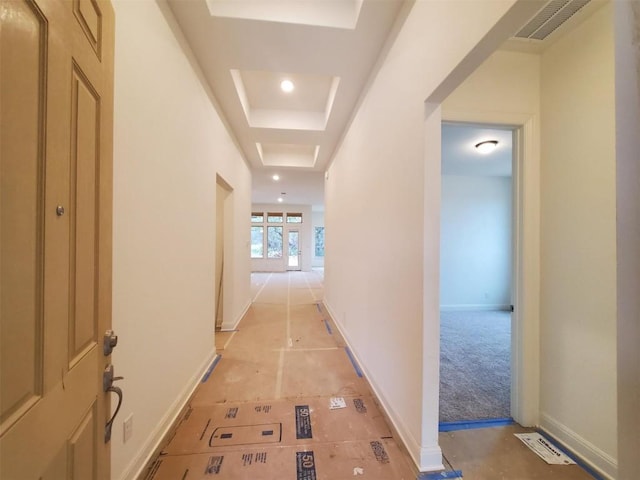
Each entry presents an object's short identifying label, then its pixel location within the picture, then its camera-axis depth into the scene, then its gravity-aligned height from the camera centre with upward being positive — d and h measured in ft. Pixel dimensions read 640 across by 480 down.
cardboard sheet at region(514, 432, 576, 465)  4.88 -4.31
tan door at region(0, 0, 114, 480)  1.51 +0.03
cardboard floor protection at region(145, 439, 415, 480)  4.54 -4.32
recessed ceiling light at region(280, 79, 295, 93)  8.82 +5.65
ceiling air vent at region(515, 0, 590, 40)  4.60 +4.44
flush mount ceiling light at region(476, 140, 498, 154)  10.68 +4.24
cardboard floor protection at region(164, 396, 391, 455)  5.30 -4.33
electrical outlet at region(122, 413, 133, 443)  4.18 -3.24
